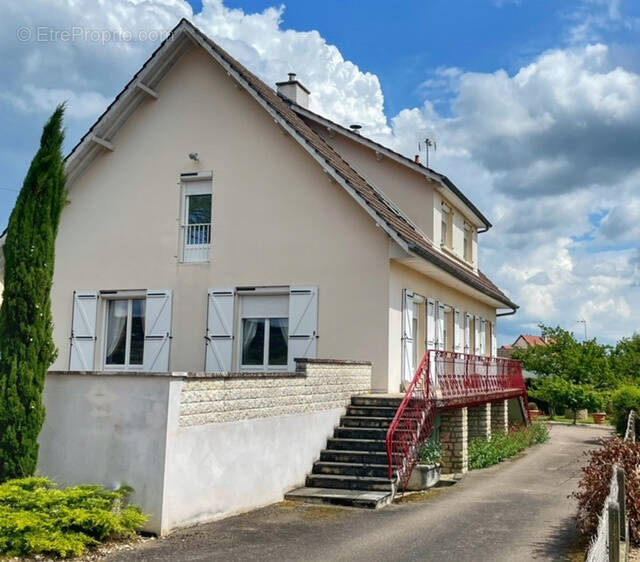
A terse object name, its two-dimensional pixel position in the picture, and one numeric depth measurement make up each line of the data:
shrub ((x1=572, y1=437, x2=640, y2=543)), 8.59
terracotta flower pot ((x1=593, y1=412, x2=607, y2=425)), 33.19
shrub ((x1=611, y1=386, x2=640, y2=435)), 23.22
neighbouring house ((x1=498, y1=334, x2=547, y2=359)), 77.15
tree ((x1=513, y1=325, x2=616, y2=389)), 35.09
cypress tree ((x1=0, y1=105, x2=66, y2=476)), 9.10
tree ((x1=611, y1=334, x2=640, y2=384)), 37.92
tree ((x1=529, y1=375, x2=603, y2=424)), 31.89
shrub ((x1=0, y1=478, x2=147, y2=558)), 7.39
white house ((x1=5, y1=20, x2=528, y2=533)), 15.23
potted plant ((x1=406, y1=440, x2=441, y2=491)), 12.52
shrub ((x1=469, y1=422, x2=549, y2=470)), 17.08
